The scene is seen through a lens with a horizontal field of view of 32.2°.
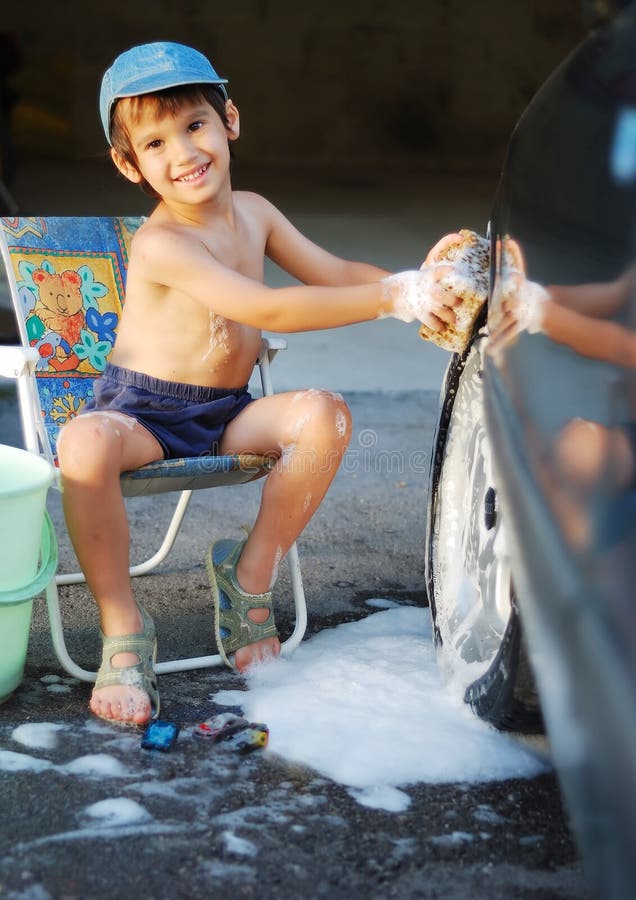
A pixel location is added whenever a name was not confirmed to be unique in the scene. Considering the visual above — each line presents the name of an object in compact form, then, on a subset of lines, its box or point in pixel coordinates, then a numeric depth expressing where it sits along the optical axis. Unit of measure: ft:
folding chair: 8.82
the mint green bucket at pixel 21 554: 6.72
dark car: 3.09
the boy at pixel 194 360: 7.13
